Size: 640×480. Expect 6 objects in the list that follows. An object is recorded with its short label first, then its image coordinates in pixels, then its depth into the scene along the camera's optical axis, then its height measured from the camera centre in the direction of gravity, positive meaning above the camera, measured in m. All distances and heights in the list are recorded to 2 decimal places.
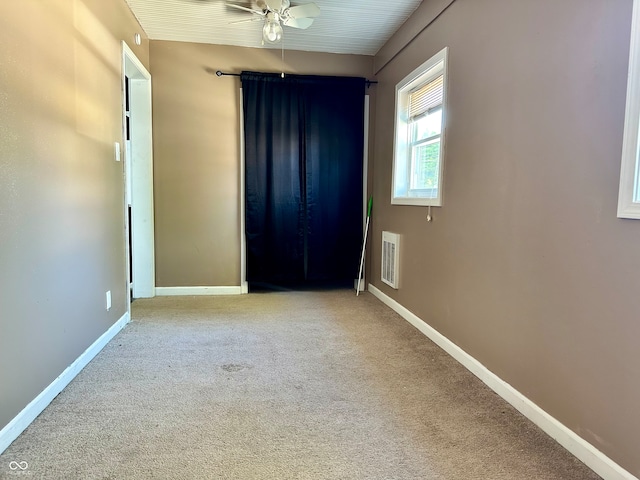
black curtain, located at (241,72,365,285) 4.15 +0.33
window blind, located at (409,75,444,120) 3.03 +0.90
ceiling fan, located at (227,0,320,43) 2.92 +1.46
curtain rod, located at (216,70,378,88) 4.10 +1.34
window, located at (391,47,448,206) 2.91 +0.61
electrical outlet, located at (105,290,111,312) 2.77 -0.70
